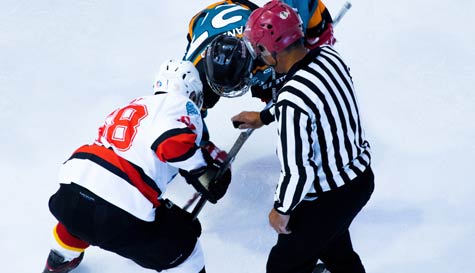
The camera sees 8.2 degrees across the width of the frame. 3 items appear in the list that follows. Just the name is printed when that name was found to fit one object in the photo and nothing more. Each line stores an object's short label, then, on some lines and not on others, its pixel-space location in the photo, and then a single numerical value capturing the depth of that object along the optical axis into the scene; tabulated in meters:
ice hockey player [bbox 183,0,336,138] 16.55
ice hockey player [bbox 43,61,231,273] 15.98
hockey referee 15.55
